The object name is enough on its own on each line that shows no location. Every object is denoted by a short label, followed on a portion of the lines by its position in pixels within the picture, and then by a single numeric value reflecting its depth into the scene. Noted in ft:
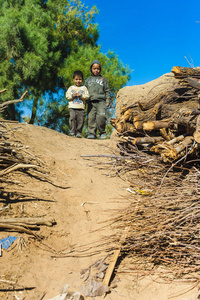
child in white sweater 21.66
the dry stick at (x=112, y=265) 7.95
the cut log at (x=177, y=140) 12.18
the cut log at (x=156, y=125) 12.97
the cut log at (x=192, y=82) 11.94
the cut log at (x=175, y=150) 11.05
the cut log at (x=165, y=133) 13.05
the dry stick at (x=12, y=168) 10.52
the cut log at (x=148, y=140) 13.74
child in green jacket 22.22
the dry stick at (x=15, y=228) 8.95
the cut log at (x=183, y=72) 12.08
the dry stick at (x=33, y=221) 9.10
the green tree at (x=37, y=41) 30.81
